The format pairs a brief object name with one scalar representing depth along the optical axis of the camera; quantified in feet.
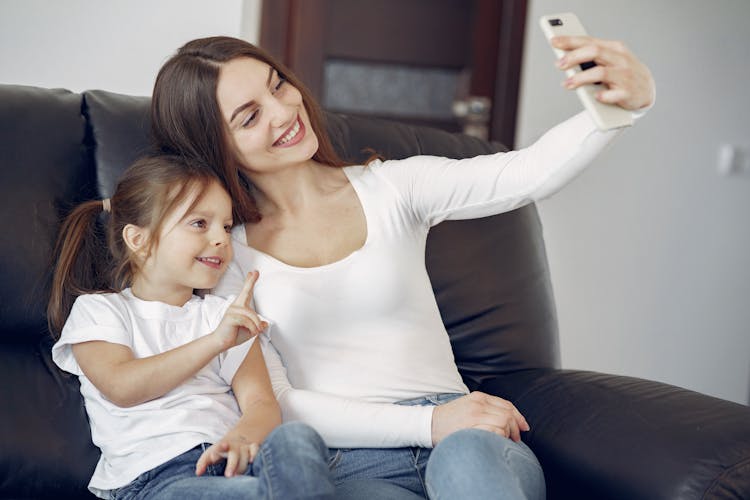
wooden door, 9.65
